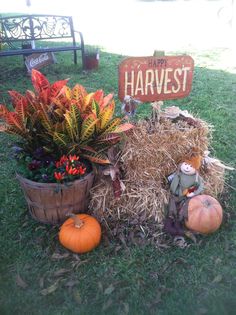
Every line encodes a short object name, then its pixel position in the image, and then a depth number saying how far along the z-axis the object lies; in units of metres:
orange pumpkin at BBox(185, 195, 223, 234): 2.14
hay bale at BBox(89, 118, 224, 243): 2.23
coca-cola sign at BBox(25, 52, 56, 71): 4.60
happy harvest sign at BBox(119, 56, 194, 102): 2.25
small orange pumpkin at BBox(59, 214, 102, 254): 2.05
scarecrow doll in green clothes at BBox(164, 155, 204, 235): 2.20
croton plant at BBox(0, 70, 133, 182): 2.07
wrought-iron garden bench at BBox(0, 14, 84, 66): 4.91
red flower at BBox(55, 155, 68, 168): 2.08
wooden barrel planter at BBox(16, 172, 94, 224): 2.07
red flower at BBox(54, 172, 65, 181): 2.01
